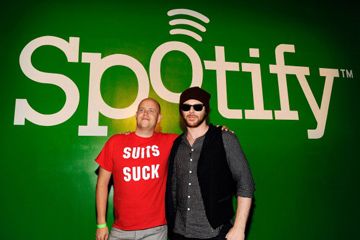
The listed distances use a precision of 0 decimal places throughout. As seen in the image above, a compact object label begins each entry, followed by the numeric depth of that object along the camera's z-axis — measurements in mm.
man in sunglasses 1749
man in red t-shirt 1978
